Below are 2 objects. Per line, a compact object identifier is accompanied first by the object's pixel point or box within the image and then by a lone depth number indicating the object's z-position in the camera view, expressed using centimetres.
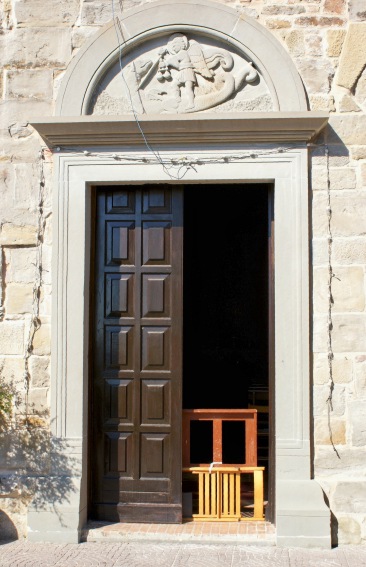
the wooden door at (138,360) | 564
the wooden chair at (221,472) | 572
